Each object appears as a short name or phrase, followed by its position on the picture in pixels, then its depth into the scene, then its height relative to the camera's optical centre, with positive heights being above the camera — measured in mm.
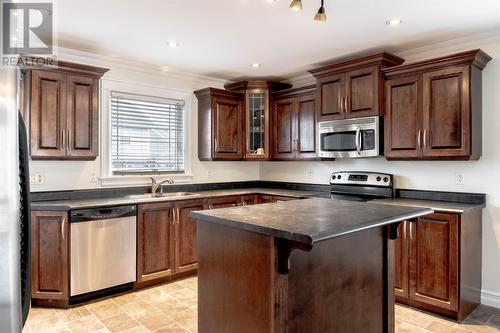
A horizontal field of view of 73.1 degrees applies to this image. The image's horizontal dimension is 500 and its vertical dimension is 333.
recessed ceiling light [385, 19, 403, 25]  2875 +1239
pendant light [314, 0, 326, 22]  2049 +907
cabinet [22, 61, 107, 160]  3188 +553
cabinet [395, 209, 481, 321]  2869 -879
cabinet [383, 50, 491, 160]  3025 +546
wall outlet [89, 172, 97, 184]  3842 -141
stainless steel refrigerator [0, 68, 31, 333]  622 -83
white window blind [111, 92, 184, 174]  4098 +406
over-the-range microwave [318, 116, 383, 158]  3605 +315
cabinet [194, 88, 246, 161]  4602 +571
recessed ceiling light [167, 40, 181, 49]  3421 +1256
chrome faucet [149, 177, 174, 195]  4184 -233
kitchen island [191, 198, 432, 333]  1646 -577
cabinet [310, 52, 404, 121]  3541 +878
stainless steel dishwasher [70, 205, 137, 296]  3166 -808
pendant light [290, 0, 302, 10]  1891 +908
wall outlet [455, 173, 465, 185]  3340 -137
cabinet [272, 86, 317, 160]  4395 +566
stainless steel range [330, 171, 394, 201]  3807 -239
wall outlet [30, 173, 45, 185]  3432 -135
